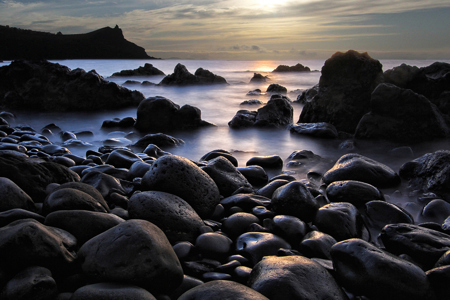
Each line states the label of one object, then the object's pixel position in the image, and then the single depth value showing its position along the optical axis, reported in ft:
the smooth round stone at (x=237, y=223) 8.46
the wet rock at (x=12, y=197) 7.29
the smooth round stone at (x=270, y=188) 10.98
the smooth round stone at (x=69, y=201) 7.40
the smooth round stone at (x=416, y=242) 7.09
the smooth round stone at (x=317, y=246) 7.20
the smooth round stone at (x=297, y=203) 9.00
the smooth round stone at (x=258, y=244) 7.14
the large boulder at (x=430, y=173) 11.51
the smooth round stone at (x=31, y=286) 4.85
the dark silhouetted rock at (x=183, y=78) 66.54
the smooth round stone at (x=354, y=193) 10.28
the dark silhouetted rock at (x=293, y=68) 120.26
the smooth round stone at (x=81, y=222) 6.61
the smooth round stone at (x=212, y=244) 7.27
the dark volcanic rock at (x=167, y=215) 7.66
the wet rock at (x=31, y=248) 5.27
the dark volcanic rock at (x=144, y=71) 95.45
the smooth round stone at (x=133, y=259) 5.23
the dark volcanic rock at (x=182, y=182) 9.00
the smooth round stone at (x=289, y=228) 7.93
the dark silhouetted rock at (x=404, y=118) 19.26
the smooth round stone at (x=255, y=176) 13.03
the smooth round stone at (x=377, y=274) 5.77
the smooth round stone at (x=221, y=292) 4.82
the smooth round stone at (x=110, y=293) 4.71
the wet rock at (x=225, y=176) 11.17
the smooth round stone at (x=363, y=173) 12.22
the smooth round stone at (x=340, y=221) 8.27
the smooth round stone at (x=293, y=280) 5.33
